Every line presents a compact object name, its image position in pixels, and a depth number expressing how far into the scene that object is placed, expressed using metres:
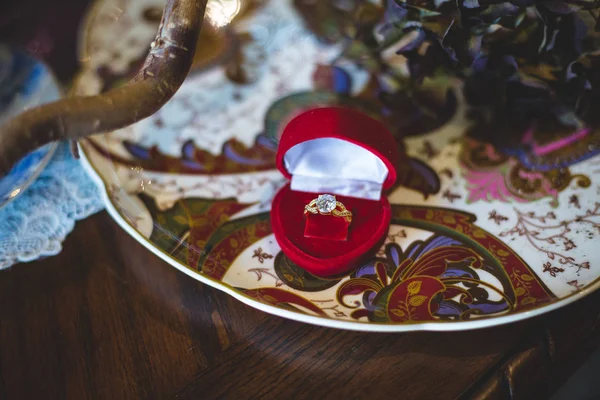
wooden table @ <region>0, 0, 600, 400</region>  0.42
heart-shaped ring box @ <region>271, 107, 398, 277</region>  0.47
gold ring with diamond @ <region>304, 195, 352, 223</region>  0.49
